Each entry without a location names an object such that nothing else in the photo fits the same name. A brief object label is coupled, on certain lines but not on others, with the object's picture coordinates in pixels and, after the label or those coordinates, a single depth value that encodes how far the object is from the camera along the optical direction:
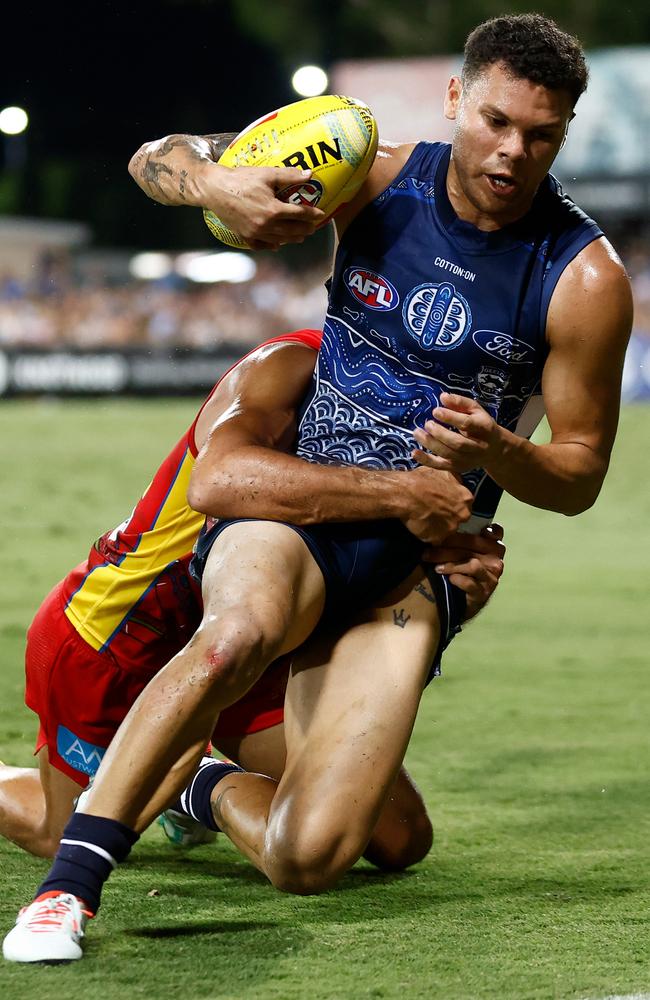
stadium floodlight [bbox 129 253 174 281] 43.97
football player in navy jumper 3.70
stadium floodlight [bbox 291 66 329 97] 35.41
